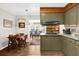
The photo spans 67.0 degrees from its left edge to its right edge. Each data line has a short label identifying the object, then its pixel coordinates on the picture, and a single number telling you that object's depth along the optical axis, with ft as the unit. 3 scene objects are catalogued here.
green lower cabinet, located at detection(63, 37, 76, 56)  5.44
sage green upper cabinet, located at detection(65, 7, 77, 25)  6.61
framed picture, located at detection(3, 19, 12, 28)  11.04
